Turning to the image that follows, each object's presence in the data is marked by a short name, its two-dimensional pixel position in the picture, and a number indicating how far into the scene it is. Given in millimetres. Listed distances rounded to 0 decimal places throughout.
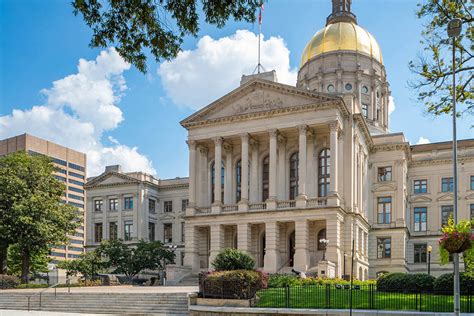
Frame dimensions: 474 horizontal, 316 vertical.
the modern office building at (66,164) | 140000
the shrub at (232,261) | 38969
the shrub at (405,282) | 30334
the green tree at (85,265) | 60031
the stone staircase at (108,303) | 33406
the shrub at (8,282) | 51000
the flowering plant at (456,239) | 20547
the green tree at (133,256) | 62750
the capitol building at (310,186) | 53094
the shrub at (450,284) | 27452
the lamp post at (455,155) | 20169
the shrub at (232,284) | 29812
